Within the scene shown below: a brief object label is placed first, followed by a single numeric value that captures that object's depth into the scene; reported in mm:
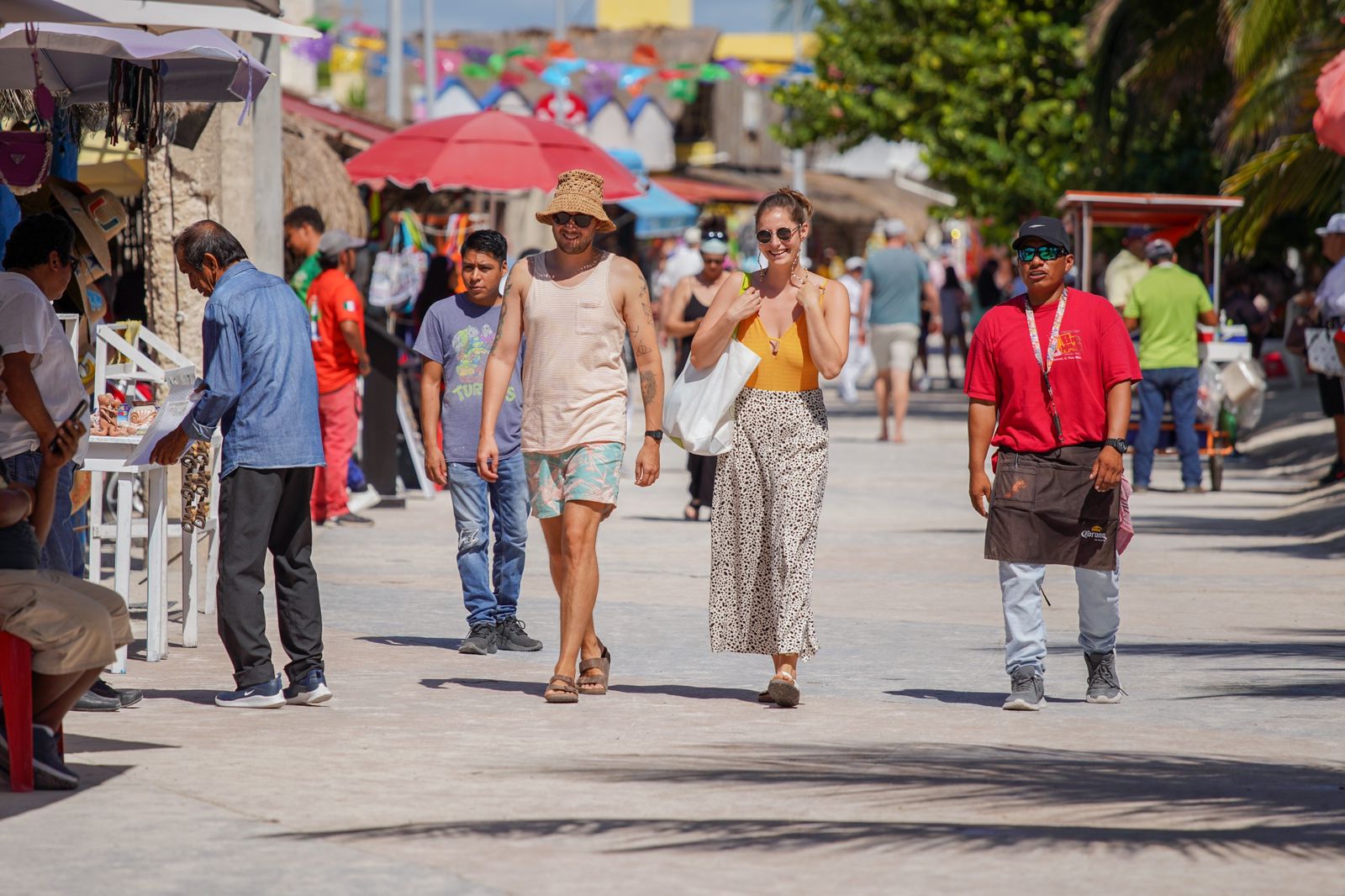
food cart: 34000
